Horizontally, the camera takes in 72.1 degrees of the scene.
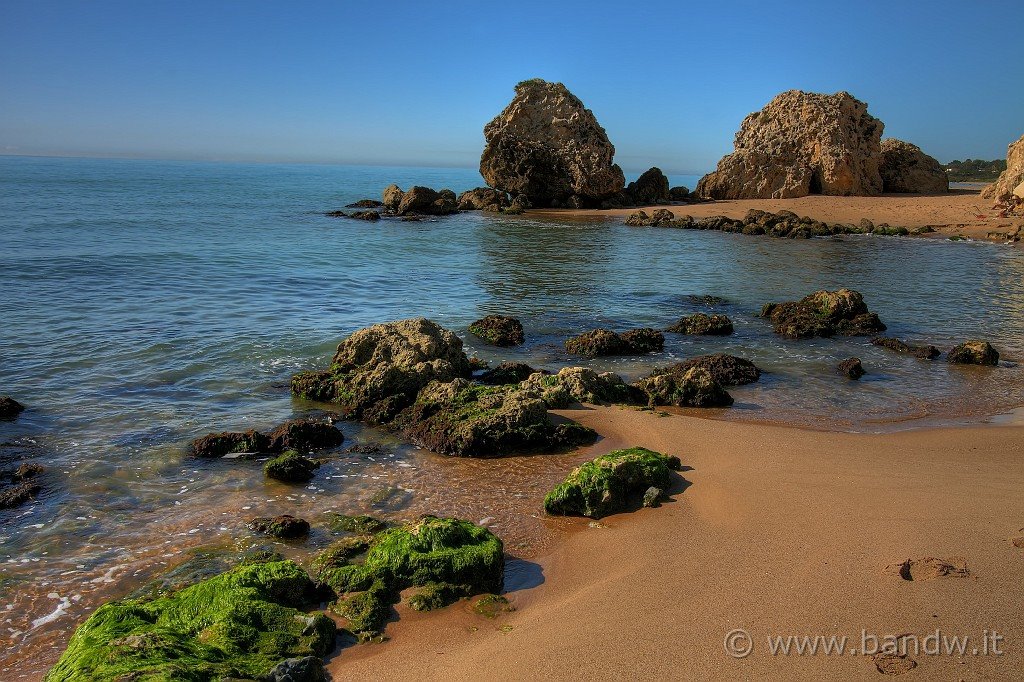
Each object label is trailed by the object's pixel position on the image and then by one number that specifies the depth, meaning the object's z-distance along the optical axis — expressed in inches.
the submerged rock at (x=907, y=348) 469.1
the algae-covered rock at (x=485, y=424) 302.7
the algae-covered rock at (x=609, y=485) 244.7
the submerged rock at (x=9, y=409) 331.0
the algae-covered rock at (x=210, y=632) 140.7
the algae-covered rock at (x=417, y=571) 188.4
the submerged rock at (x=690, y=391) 365.4
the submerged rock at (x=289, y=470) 273.3
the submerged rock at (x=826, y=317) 526.0
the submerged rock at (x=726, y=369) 406.0
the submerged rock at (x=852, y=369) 421.7
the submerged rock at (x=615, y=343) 468.8
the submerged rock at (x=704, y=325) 532.1
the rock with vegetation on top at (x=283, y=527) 229.6
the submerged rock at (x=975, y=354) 448.1
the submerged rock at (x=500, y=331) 493.7
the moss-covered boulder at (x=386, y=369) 351.6
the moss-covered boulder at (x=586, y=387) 359.9
